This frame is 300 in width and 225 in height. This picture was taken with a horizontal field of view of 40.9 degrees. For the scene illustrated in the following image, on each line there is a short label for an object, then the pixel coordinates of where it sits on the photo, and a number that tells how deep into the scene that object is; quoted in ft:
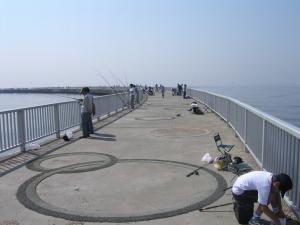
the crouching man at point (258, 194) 16.12
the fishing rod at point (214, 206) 19.00
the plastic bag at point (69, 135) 41.93
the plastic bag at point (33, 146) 35.44
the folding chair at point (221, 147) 30.15
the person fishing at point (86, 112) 43.24
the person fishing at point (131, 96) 87.26
